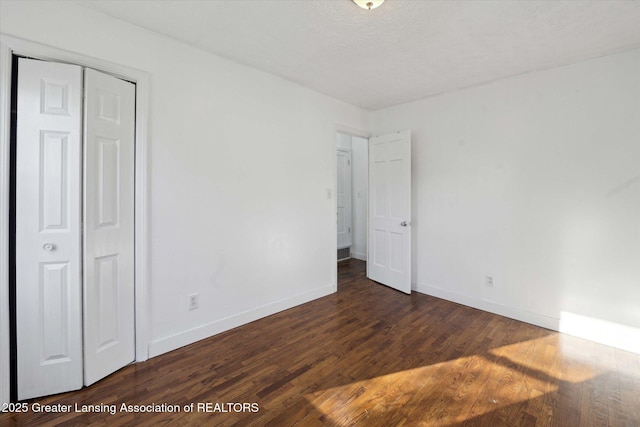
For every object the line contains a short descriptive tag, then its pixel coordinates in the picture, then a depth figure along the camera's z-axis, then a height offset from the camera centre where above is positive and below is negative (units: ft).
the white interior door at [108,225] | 6.45 -0.31
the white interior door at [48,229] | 5.87 -0.36
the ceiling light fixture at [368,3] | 6.03 +4.51
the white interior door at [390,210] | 12.67 +0.15
